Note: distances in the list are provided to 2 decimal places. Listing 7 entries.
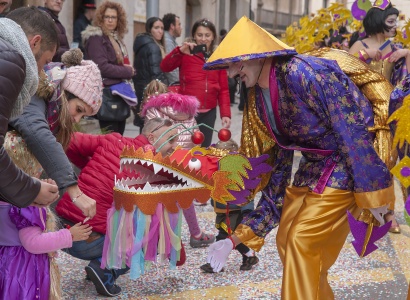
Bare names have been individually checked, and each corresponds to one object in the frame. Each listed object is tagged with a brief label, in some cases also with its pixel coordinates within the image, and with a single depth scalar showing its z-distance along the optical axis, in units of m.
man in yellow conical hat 2.80
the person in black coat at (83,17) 7.37
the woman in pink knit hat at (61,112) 2.77
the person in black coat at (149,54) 7.06
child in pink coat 4.70
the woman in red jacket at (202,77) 6.23
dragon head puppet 3.15
